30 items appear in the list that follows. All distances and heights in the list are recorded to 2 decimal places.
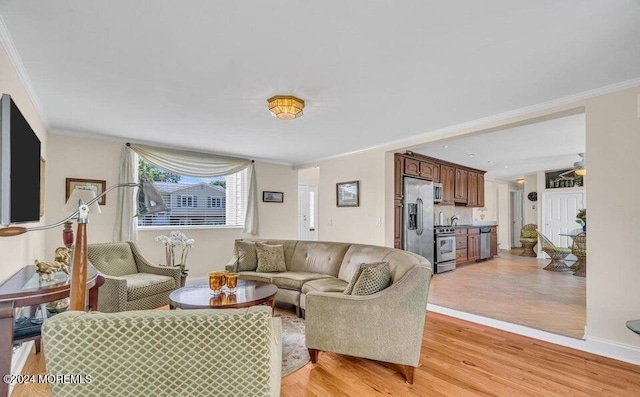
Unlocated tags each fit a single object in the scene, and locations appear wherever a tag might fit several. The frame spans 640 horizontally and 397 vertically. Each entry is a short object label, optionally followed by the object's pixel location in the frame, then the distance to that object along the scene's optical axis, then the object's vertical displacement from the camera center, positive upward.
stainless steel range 5.86 -0.88
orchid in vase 4.29 -0.57
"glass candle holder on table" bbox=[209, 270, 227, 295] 2.71 -0.69
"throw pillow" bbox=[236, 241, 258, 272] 4.11 -0.71
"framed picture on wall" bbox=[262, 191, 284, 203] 5.92 +0.13
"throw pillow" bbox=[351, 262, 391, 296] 2.35 -0.60
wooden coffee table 2.42 -0.80
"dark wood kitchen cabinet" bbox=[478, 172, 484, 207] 7.65 +0.39
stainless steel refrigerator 5.18 -0.22
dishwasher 7.41 -0.92
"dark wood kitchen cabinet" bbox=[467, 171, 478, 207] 7.29 +0.37
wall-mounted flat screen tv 1.43 +0.20
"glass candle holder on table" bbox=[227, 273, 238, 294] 2.78 -0.71
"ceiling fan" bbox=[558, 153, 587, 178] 5.47 +0.72
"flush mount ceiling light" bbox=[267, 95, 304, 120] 2.74 +0.89
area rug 2.38 -1.26
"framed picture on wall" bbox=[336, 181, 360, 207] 5.07 +0.17
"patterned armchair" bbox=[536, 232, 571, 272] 6.07 -1.04
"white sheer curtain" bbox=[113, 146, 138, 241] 4.30 -0.03
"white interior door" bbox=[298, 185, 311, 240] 7.96 -0.19
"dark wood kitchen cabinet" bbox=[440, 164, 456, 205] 6.49 +0.46
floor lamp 1.35 -0.28
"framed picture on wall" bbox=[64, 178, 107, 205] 4.01 +0.25
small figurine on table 2.01 -0.45
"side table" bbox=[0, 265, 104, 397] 1.61 -0.52
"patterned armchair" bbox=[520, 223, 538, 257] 8.09 -0.95
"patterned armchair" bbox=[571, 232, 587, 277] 5.52 -0.84
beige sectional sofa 2.15 -0.84
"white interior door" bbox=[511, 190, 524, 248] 10.04 -0.37
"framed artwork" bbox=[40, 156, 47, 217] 3.23 +0.24
